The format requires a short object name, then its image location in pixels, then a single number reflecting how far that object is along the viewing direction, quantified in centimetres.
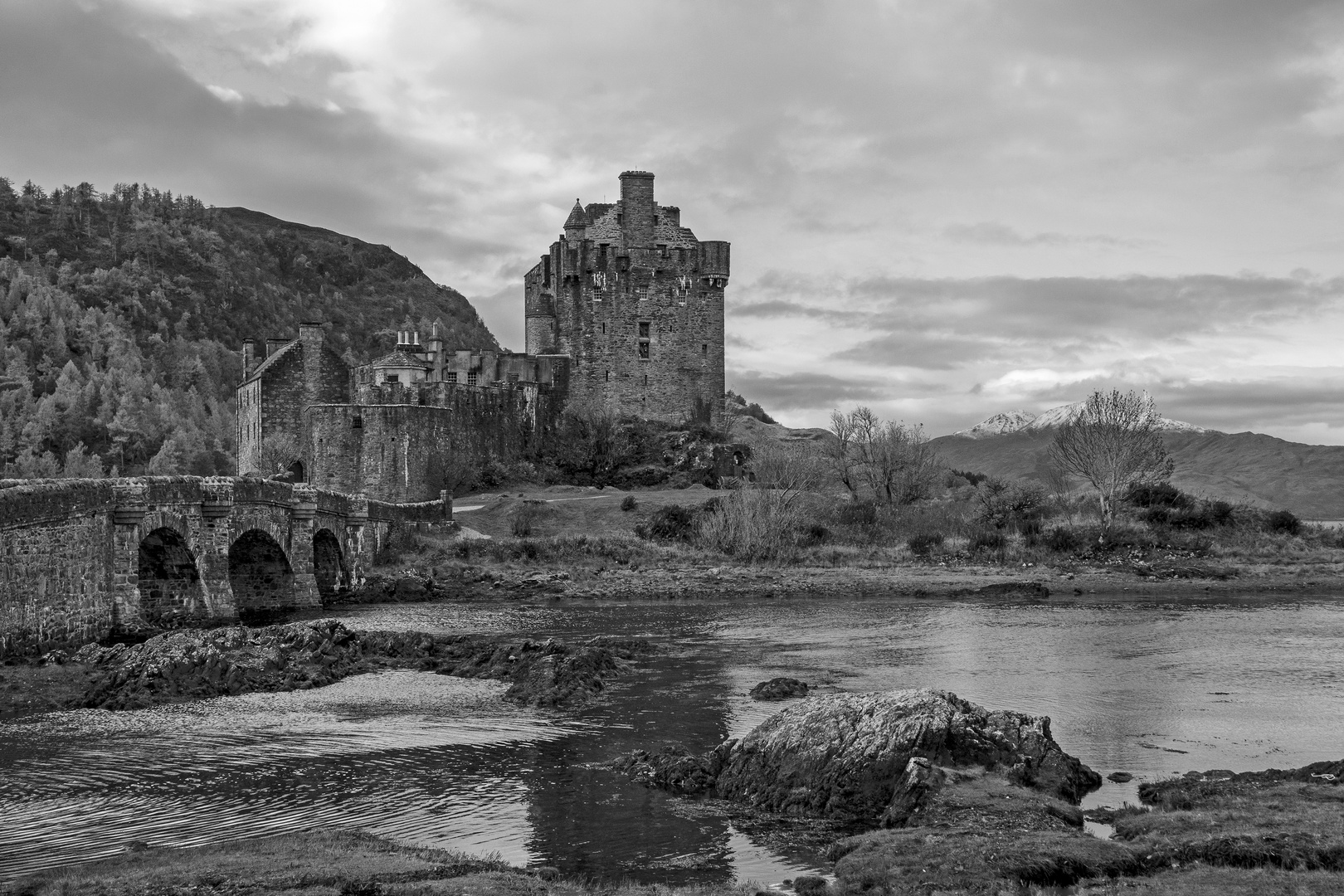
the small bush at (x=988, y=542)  5891
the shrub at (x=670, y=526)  5903
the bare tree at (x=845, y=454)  7419
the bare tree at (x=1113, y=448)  6431
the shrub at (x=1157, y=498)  6544
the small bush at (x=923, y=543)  5888
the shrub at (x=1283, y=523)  6412
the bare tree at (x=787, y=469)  6525
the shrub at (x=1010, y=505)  6331
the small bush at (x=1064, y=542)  5906
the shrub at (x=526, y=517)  5859
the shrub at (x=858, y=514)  6406
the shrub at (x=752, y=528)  5725
